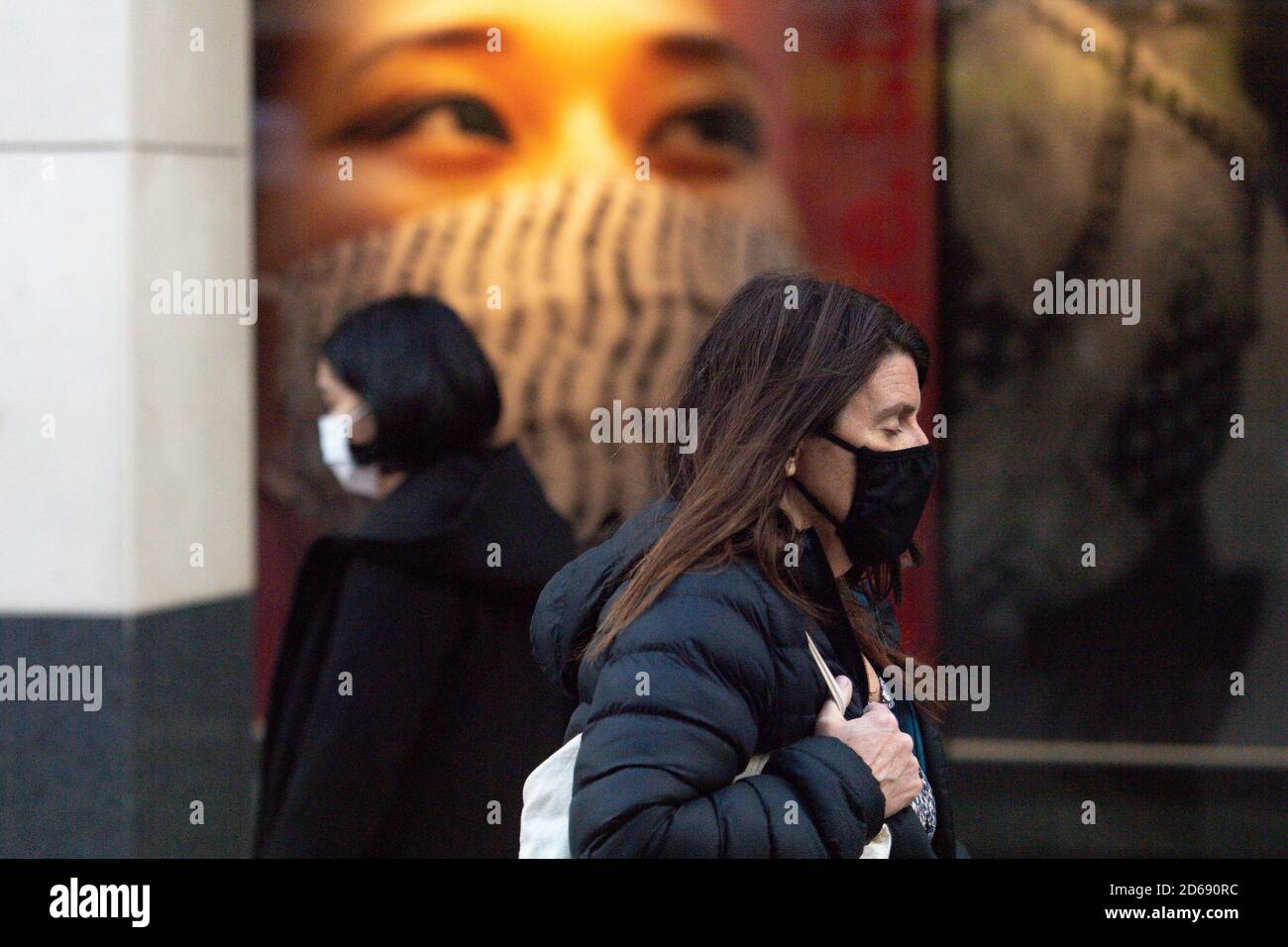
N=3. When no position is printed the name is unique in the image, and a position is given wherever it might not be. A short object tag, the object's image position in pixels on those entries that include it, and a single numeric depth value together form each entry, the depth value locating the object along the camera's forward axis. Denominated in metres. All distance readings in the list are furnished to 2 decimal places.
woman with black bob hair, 3.46
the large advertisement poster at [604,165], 5.98
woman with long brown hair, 2.08
